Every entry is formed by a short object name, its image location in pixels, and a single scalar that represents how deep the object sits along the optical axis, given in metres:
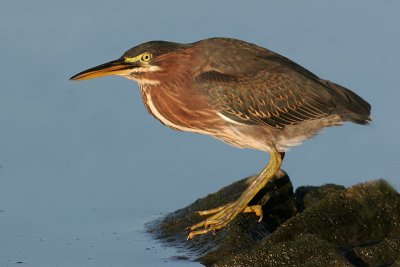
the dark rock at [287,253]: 12.66
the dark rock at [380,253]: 13.08
